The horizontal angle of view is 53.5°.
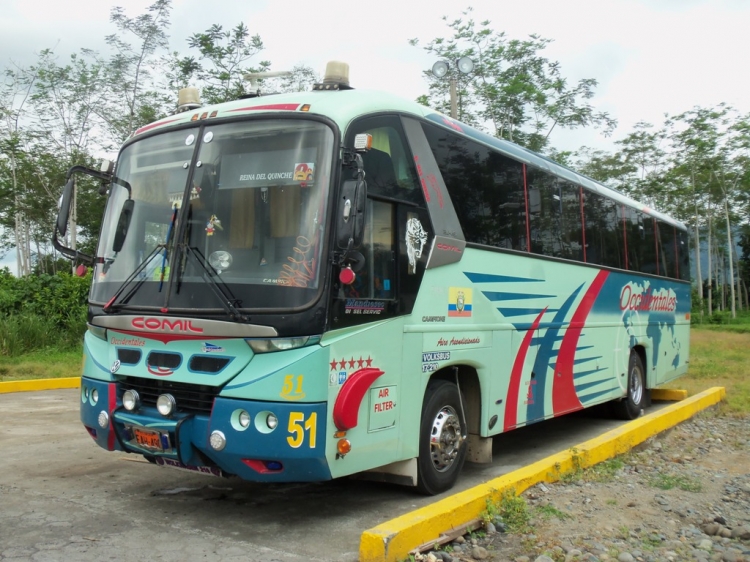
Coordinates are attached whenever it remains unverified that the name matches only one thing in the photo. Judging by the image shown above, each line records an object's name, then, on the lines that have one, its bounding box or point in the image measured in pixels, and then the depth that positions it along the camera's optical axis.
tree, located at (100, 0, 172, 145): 21.14
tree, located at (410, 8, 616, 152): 22.66
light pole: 11.98
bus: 4.84
